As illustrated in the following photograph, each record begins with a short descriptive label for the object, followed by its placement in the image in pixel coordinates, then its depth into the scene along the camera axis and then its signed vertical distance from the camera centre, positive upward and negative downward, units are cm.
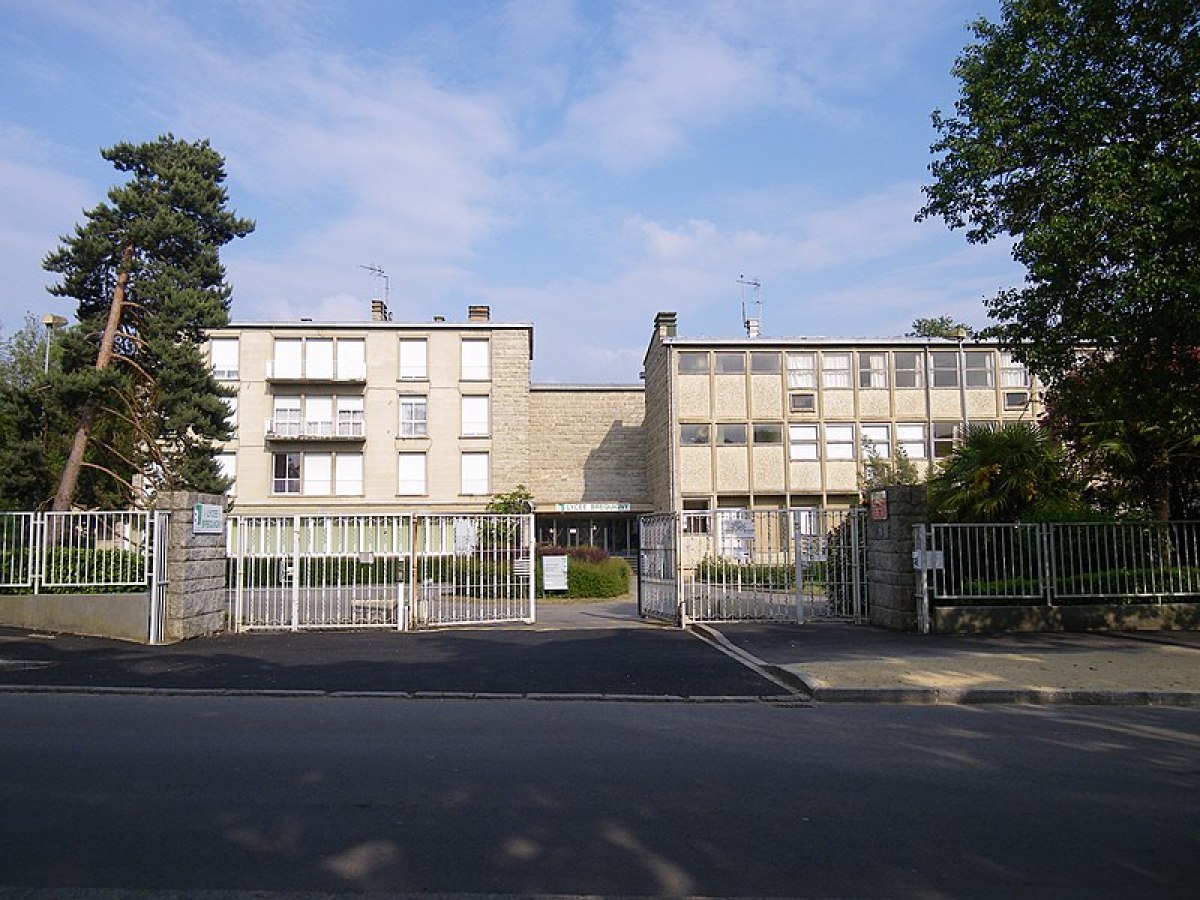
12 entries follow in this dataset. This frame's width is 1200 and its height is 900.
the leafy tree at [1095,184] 1216 +493
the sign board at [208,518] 1570 +59
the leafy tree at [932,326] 6862 +1569
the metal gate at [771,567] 1795 -43
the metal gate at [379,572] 1720 -39
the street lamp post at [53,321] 2291 +565
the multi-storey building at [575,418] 4325 +612
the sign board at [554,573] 1959 -52
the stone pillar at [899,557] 1612 -25
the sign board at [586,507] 4928 +205
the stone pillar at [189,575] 1519 -35
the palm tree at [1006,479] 1808 +117
